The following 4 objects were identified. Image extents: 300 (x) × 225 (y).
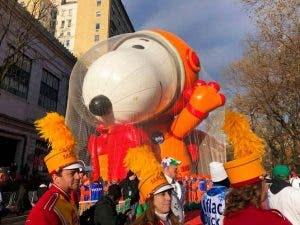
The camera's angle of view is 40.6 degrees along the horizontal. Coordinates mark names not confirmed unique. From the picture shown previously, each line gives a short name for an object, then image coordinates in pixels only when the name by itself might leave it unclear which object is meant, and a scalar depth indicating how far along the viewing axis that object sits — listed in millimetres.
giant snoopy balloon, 8883
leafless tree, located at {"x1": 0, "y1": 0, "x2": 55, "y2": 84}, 15523
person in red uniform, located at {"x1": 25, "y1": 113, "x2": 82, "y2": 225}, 3143
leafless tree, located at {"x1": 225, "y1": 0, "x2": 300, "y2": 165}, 19000
